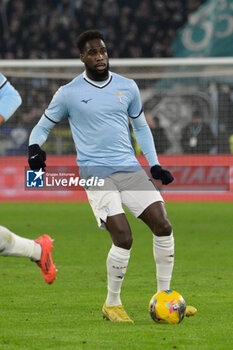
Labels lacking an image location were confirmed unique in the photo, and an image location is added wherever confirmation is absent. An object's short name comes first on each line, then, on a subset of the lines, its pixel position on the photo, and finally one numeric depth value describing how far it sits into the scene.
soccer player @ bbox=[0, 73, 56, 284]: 12.66
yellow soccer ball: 12.22
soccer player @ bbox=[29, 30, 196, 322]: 12.64
